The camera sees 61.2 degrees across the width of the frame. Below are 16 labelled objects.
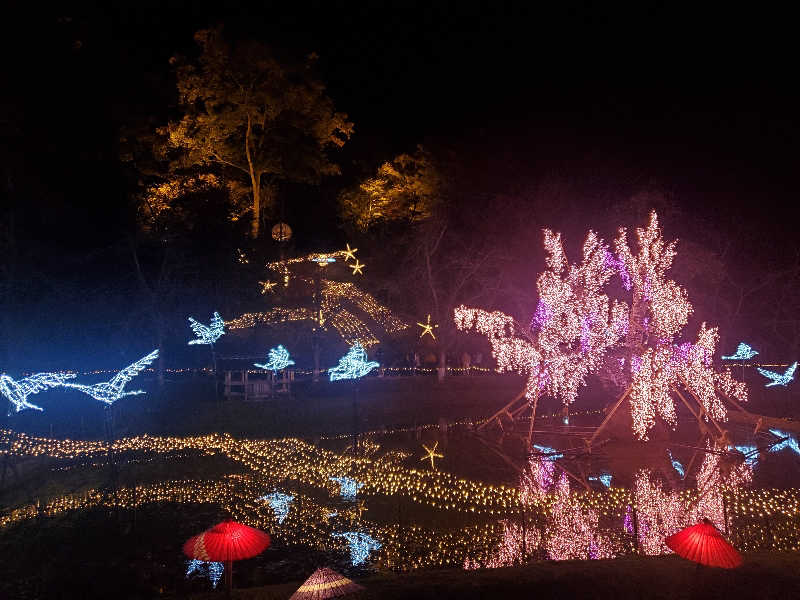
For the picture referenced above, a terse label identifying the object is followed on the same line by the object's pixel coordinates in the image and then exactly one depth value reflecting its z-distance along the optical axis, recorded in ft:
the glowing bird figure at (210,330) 73.77
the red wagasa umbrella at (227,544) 25.11
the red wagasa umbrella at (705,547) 24.71
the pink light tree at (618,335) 57.31
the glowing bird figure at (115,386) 55.47
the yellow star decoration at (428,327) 92.89
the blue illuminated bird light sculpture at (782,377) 78.69
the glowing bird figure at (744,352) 115.44
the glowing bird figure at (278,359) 74.79
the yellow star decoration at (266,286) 85.35
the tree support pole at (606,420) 56.29
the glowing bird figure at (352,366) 77.00
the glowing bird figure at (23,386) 50.88
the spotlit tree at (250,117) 92.27
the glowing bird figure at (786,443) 62.64
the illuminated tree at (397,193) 105.09
